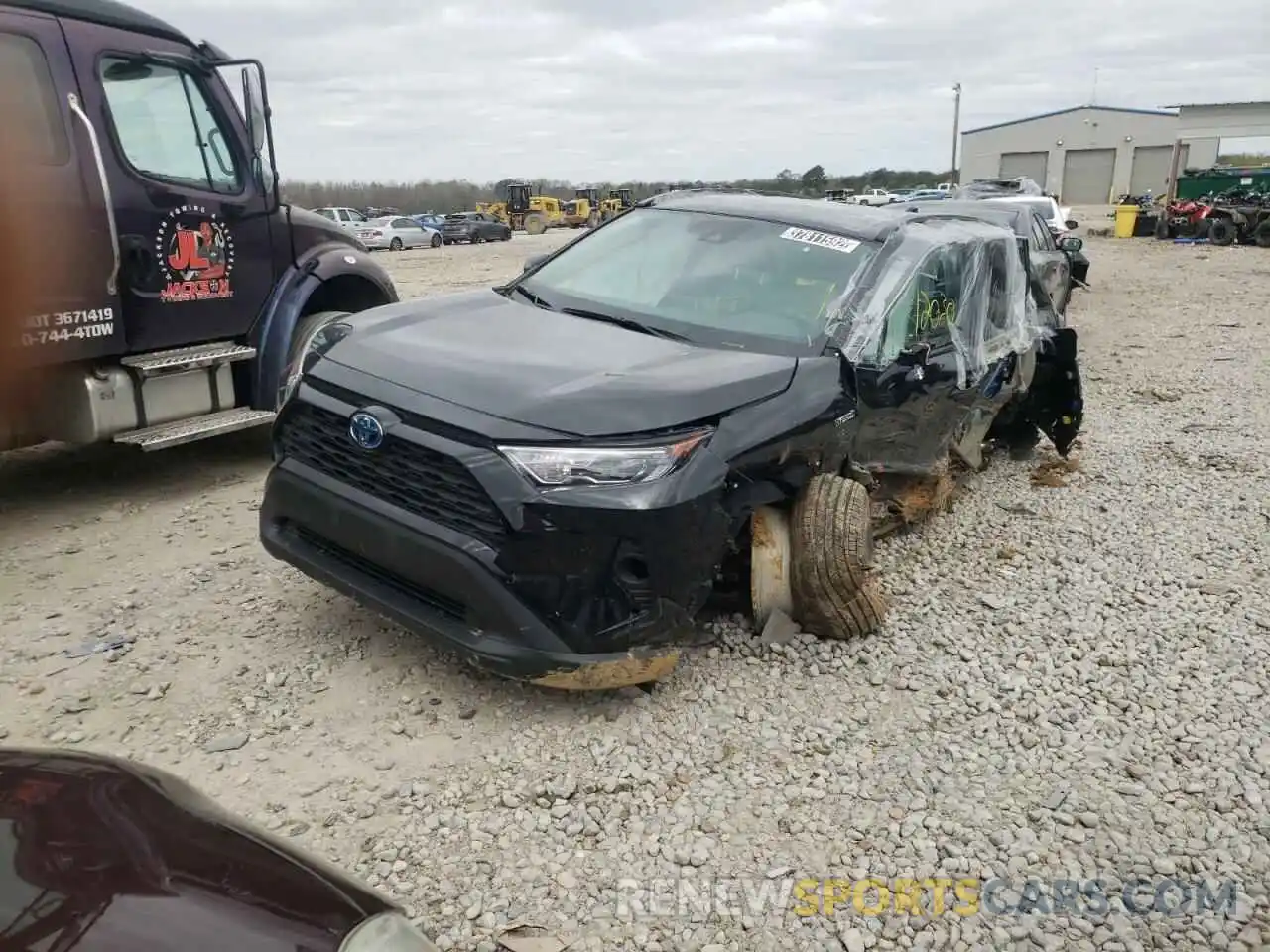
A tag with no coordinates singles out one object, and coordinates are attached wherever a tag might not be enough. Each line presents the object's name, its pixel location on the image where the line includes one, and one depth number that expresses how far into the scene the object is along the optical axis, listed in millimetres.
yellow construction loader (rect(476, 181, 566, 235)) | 49844
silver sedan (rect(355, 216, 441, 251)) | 35469
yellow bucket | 31906
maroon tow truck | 4660
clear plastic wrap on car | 4117
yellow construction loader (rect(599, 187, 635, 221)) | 51688
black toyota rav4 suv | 3068
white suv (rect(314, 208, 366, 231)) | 37188
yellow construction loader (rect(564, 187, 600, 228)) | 50812
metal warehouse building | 60375
